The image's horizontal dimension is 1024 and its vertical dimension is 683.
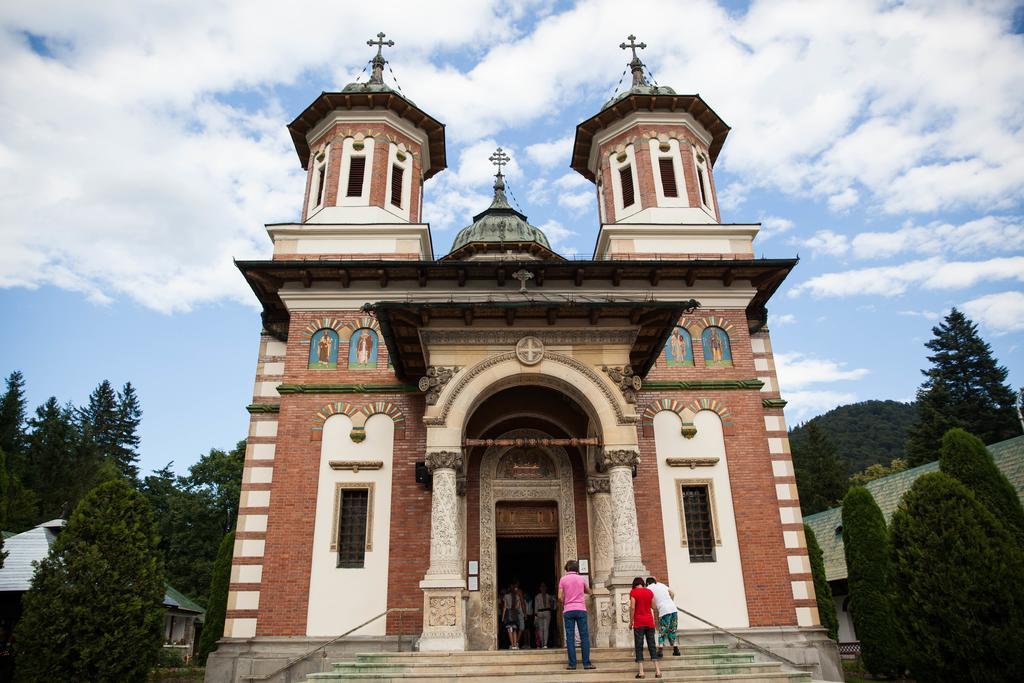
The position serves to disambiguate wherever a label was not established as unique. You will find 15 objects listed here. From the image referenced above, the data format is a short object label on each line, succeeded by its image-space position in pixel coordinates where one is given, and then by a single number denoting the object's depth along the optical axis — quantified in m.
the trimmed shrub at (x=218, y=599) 19.39
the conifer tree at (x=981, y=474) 16.17
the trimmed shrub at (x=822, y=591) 21.27
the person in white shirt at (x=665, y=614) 11.41
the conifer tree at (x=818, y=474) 52.17
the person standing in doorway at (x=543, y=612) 15.73
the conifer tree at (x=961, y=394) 42.66
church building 14.01
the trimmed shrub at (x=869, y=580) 18.25
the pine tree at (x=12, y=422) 42.75
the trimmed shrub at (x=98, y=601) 12.78
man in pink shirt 10.37
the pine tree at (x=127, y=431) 64.25
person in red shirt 10.12
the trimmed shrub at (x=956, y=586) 11.08
